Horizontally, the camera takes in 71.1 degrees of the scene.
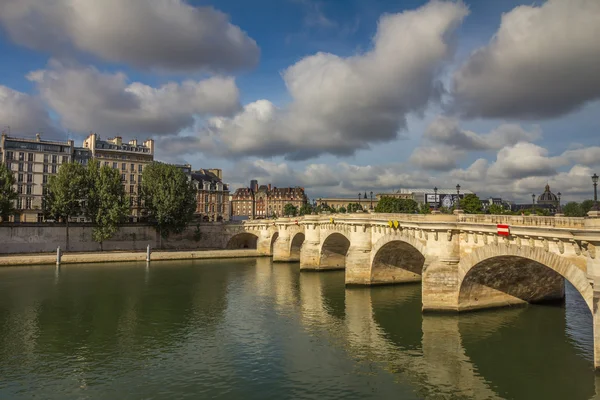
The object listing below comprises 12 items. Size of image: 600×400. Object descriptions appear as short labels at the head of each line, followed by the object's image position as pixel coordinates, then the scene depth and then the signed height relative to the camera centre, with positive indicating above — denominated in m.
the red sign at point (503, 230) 25.97 -0.73
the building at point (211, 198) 119.56 +6.12
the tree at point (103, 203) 75.38 +3.04
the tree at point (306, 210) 130.07 +3.09
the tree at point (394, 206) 107.51 +3.37
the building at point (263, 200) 184.00 +8.79
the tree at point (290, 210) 160.23 +3.53
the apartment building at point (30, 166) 87.38 +11.59
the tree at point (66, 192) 73.62 +4.95
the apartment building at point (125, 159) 98.56 +14.58
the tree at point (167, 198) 80.99 +4.33
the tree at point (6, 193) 69.25 +4.61
